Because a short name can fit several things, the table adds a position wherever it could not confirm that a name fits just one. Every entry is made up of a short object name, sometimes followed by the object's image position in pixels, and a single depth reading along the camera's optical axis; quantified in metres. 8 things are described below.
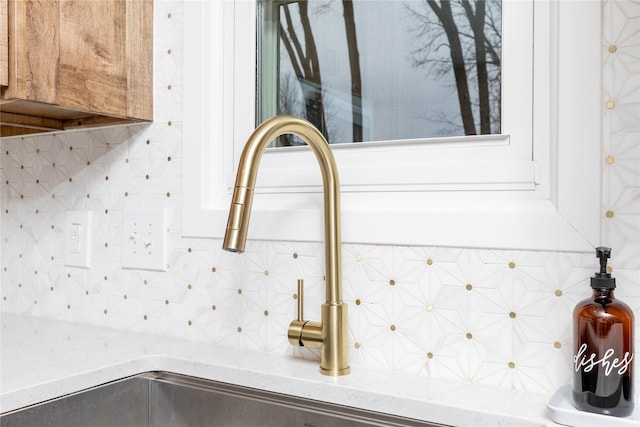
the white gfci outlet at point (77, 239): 1.31
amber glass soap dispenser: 0.68
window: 0.80
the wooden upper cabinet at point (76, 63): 0.99
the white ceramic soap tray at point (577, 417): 0.66
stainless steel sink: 0.84
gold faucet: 0.89
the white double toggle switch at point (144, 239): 1.18
